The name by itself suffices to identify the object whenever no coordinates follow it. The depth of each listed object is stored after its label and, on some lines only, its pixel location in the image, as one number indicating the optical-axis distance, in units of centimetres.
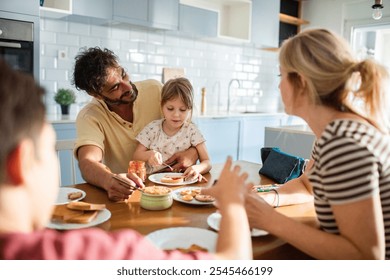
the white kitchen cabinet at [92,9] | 300
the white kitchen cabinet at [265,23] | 444
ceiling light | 220
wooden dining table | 99
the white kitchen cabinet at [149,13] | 328
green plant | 312
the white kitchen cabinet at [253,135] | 422
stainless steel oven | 254
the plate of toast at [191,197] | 127
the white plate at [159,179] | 153
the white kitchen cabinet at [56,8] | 288
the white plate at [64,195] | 125
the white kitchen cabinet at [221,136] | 382
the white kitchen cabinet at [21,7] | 252
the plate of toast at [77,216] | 104
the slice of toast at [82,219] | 104
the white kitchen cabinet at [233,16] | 436
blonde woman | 86
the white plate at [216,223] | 103
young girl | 193
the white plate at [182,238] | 95
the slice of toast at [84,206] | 109
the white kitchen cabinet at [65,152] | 277
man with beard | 168
